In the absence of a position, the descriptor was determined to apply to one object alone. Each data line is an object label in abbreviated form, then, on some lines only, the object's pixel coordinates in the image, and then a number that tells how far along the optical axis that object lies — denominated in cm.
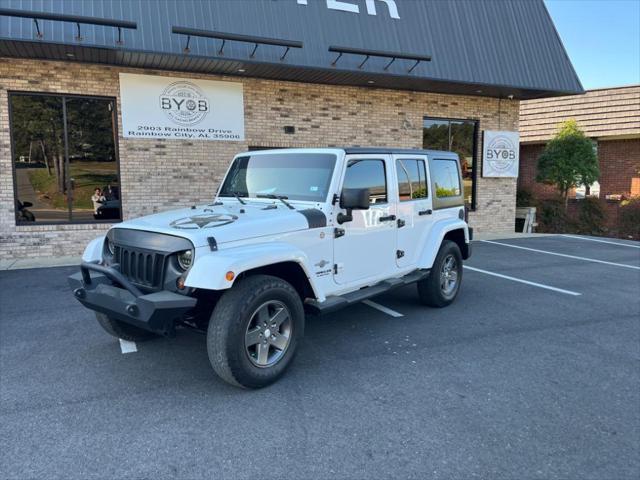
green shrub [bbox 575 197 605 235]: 1714
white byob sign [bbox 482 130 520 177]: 1373
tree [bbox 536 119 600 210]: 1541
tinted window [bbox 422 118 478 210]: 1305
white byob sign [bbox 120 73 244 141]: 980
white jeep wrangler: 363
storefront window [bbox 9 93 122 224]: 934
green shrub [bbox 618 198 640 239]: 1656
